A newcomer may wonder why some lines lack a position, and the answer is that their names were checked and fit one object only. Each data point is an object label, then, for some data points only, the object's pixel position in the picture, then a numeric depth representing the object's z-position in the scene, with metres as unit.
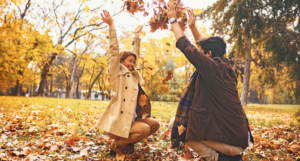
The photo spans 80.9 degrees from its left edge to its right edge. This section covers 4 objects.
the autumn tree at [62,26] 16.72
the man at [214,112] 1.88
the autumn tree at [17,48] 11.37
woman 2.38
